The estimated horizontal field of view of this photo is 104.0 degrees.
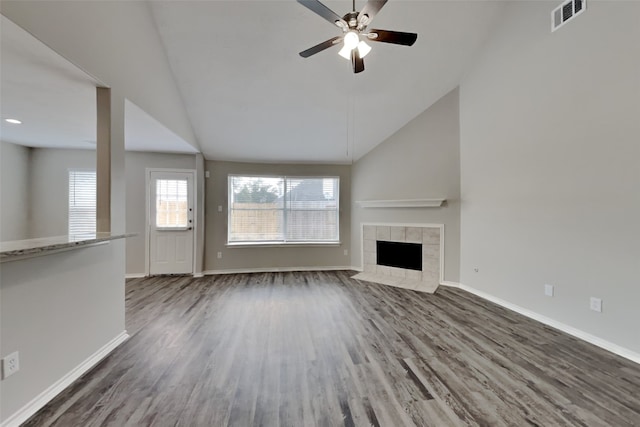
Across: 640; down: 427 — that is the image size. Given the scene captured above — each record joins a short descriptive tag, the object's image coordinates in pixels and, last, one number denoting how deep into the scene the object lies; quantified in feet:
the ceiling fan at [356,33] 5.81
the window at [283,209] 17.02
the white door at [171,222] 15.35
